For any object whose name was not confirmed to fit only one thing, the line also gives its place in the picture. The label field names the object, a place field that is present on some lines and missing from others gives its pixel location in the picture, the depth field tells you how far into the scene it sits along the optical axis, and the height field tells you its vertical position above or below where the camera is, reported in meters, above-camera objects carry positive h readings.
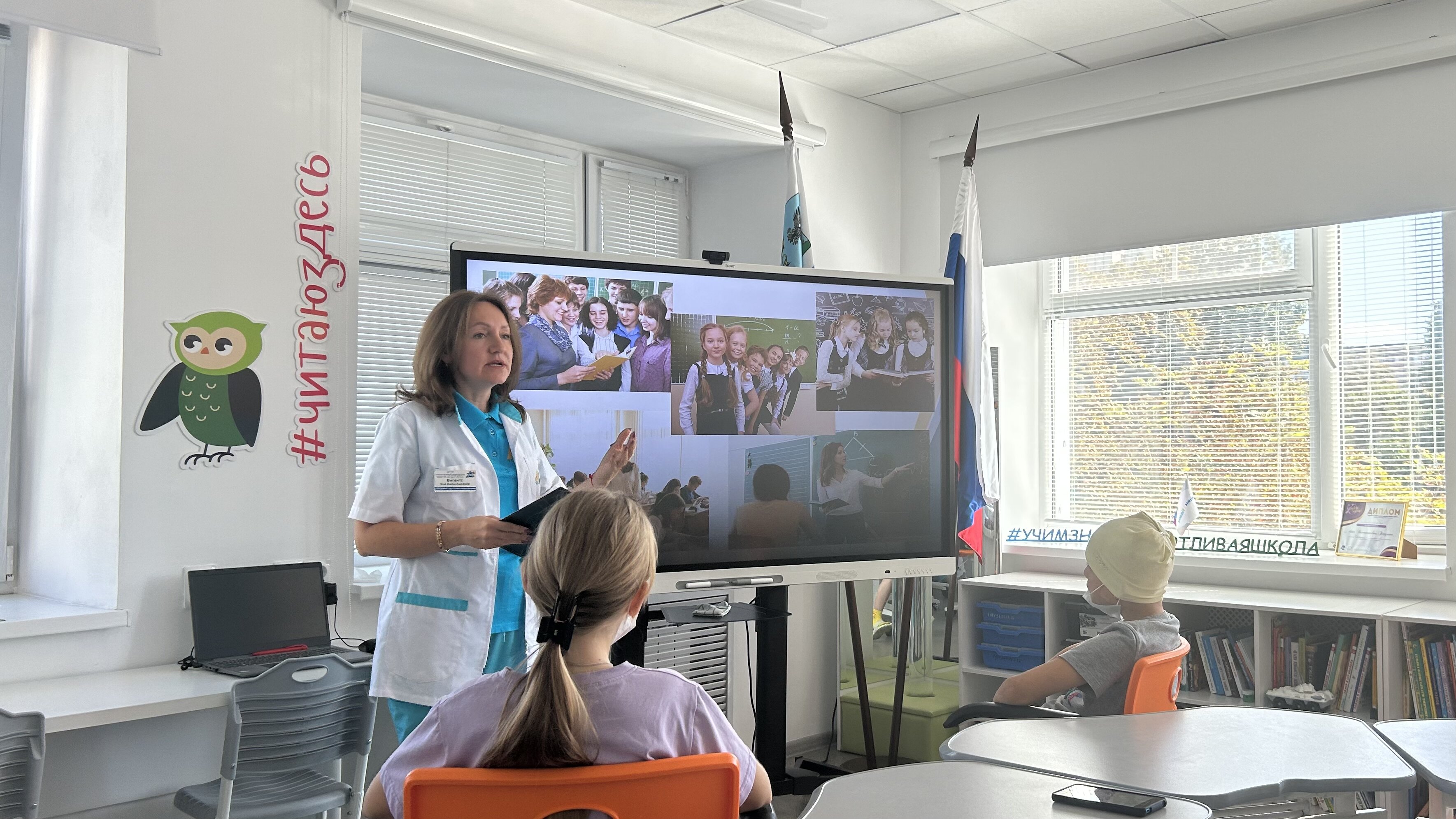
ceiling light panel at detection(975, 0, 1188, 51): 3.86 +1.52
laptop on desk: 2.94 -0.48
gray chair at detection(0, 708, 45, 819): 2.27 -0.66
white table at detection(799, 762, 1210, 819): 1.58 -0.53
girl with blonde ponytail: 1.36 -0.33
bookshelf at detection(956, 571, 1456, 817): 3.41 -0.60
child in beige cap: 2.59 -0.45
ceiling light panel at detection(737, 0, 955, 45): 3.86 +1.52
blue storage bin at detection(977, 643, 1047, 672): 4.31 -0.84
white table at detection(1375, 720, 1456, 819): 1.78 -0.54
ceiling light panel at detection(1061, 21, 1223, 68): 4.08 +1.51
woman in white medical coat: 2.43 -0.15
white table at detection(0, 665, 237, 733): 2.43 -0.59
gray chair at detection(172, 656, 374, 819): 2.59 -0.72
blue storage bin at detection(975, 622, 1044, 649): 4.31 -0.76
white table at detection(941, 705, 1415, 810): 1.73 -0.54
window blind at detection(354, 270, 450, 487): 3.88 +0.37
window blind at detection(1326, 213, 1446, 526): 3.96 +0.29
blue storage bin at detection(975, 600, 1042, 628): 4.32 -0.68
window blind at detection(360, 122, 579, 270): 3.94 +0.93
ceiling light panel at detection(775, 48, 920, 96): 4.46 +1.54
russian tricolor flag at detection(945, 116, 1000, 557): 4.45 +0.23
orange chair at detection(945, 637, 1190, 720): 2.43 -0.56
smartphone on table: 1.55 -0.51
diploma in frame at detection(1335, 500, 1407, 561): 3.94 -0.31
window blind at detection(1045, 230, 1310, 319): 4.39 +0.71
